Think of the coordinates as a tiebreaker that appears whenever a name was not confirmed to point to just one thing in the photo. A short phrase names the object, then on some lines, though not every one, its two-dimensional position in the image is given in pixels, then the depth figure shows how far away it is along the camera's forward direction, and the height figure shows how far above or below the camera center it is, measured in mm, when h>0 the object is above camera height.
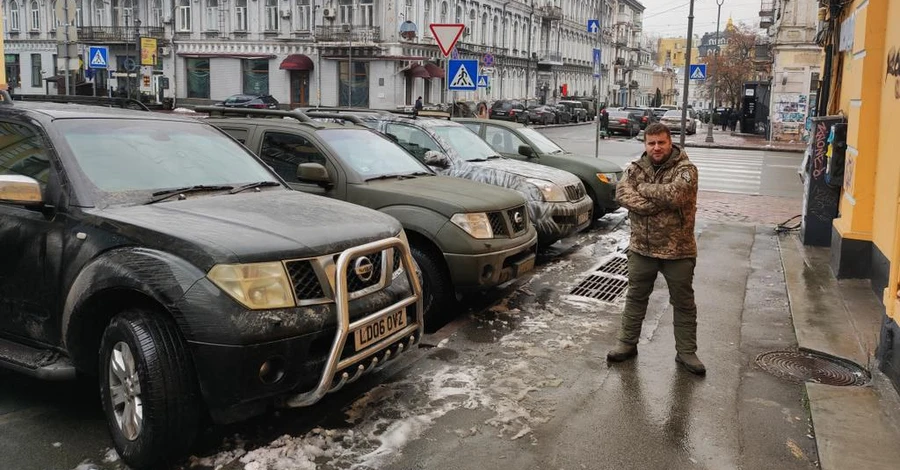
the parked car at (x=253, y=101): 39469 +1037
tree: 59500 +5648
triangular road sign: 12688 +1550
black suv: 3664 -847
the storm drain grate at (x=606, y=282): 7707 -1649
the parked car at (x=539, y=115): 46906 +851
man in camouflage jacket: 5195 -661
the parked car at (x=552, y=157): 11643 -438
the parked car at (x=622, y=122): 37969 +423
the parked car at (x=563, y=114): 51156 +1053
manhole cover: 5258 -1681
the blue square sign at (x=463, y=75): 14633 +992
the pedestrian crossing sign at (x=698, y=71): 28077 +2271
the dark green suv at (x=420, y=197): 6434 -640
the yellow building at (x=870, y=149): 6621 -115
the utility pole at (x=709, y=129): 32406 +149
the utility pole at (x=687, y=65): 20438 +1819
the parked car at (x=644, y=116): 39812 +821
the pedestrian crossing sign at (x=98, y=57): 24828 +1976
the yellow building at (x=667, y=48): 134250 +15303
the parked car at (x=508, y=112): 44781 +954
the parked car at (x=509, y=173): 8992 -562
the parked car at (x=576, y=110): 54125 +1431
